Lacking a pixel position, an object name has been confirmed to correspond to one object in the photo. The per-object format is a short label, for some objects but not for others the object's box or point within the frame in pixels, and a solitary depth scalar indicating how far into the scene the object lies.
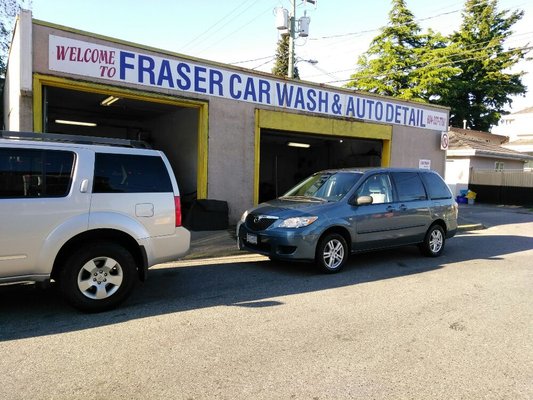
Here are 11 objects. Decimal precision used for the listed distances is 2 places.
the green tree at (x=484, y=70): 40.41
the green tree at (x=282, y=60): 49.75
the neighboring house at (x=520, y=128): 43.16
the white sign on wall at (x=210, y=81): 9.02
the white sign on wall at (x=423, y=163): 16.22
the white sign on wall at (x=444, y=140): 16.69
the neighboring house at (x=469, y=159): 25.75
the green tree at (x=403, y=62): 33.22
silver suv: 4.50
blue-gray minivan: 6.83
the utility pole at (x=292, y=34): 20.56
